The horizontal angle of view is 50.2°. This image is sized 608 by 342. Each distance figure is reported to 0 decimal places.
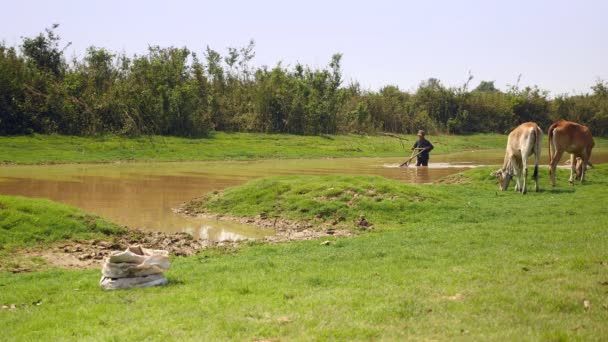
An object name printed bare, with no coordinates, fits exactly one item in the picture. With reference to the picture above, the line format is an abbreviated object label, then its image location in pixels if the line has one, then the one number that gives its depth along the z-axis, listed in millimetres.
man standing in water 27642
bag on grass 8766
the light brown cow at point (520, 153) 18281
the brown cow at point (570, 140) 20812
